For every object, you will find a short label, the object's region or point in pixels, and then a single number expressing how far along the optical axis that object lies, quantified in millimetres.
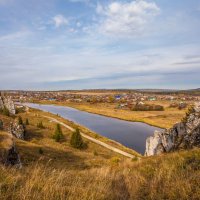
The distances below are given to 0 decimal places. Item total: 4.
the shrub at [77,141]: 37000
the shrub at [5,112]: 62750
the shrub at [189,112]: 16734
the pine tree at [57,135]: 40688
